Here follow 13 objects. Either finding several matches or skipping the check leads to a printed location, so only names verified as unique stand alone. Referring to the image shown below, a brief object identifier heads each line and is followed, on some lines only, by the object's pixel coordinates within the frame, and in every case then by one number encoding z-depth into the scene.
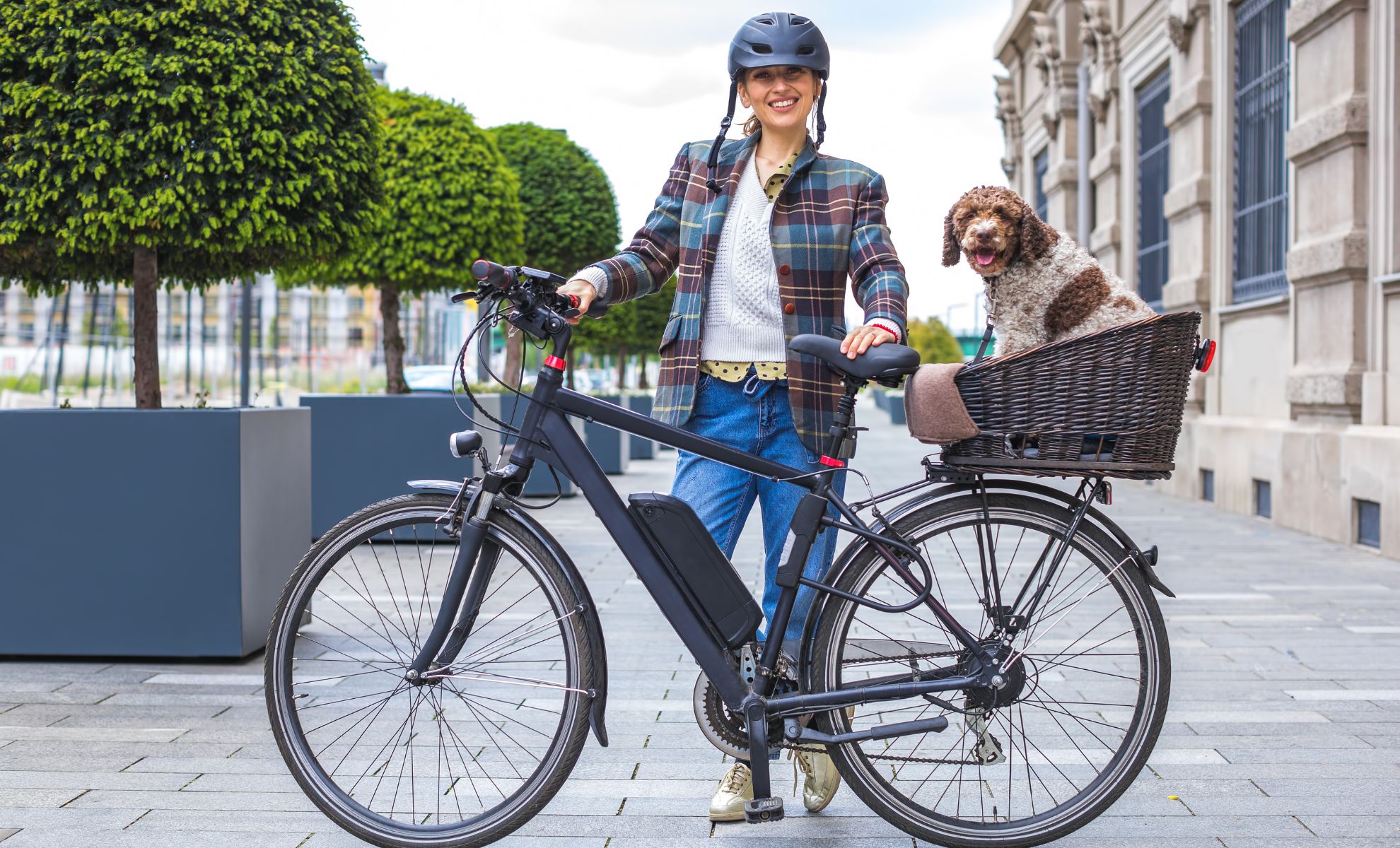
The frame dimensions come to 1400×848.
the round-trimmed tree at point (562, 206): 16.78
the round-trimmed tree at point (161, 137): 5.30
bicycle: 3.06
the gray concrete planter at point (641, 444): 19.16
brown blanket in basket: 2.90
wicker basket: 2.87
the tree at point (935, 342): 46.38
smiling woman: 3.38
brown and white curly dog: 3.15
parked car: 18.80
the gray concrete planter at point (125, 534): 5.21
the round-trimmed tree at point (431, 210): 10.48
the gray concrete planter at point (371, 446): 9.27
